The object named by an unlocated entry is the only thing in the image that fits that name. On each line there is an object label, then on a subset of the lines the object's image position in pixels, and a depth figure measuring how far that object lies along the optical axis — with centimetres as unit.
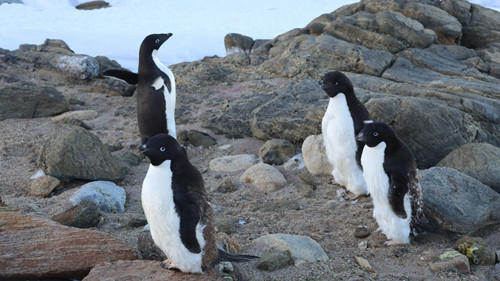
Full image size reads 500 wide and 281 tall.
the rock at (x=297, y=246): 404
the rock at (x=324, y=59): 892
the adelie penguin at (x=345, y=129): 552
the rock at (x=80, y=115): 849
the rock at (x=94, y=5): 2503
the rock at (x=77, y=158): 594
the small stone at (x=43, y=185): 567
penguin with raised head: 610
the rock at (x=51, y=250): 362
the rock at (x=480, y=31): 1131
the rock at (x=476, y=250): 421
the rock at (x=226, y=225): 457
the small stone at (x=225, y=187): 584
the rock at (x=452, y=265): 407
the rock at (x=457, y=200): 464
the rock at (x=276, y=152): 653
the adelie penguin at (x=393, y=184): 446
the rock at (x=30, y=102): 837
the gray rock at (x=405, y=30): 1006
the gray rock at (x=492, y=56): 979
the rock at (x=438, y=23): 1084
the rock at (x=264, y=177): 586
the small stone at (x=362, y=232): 466
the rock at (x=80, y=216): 460
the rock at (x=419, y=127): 635
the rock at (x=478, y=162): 560
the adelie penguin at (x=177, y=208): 334
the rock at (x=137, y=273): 339
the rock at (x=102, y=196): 522
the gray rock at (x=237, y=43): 1288
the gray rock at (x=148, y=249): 384
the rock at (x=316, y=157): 609
